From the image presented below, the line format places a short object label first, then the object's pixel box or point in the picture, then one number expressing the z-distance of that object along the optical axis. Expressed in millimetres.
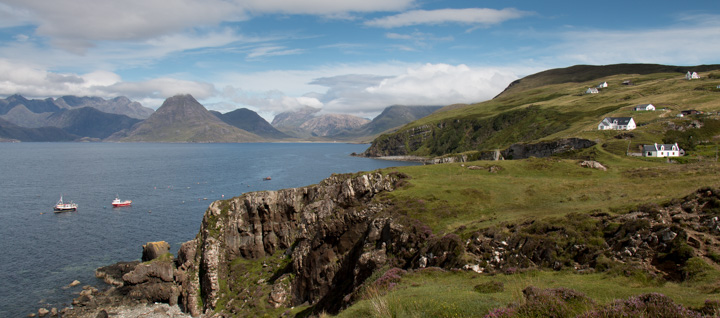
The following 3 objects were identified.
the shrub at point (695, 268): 19734
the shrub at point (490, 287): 21156
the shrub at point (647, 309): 13531
